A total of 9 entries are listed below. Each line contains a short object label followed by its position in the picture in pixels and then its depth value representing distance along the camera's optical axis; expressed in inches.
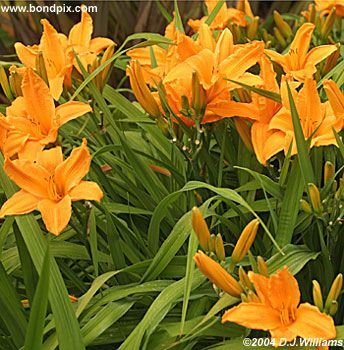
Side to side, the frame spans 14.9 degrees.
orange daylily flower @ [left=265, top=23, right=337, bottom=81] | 58.9
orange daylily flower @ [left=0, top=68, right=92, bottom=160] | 55.2
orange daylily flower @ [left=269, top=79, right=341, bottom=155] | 54.5
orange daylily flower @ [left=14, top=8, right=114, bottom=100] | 59.1
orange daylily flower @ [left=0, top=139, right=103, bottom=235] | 51.6
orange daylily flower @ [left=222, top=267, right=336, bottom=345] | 47.7
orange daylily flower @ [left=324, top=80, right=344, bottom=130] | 54.2
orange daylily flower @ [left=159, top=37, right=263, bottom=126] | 55.5
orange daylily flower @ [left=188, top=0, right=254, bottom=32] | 72.2
